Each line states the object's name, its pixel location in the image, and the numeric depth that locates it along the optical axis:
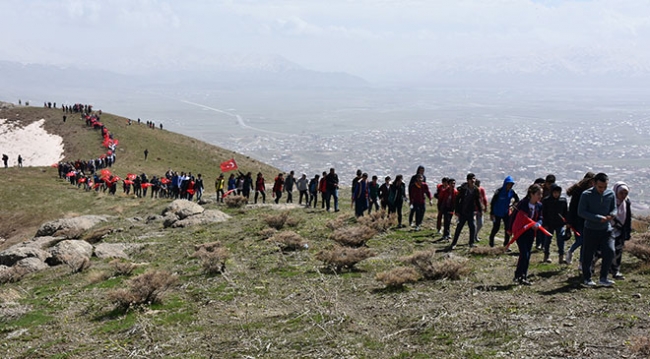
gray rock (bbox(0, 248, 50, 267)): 15.87
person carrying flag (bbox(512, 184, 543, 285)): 10.22
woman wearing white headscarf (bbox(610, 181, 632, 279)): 9.79
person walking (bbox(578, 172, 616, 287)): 9.26
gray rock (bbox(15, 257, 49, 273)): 14.98
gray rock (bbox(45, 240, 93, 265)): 15.52
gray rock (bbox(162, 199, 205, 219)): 22.44
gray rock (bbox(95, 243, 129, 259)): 16.33
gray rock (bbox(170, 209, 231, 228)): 21.20
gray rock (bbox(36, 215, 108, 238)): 20.89
